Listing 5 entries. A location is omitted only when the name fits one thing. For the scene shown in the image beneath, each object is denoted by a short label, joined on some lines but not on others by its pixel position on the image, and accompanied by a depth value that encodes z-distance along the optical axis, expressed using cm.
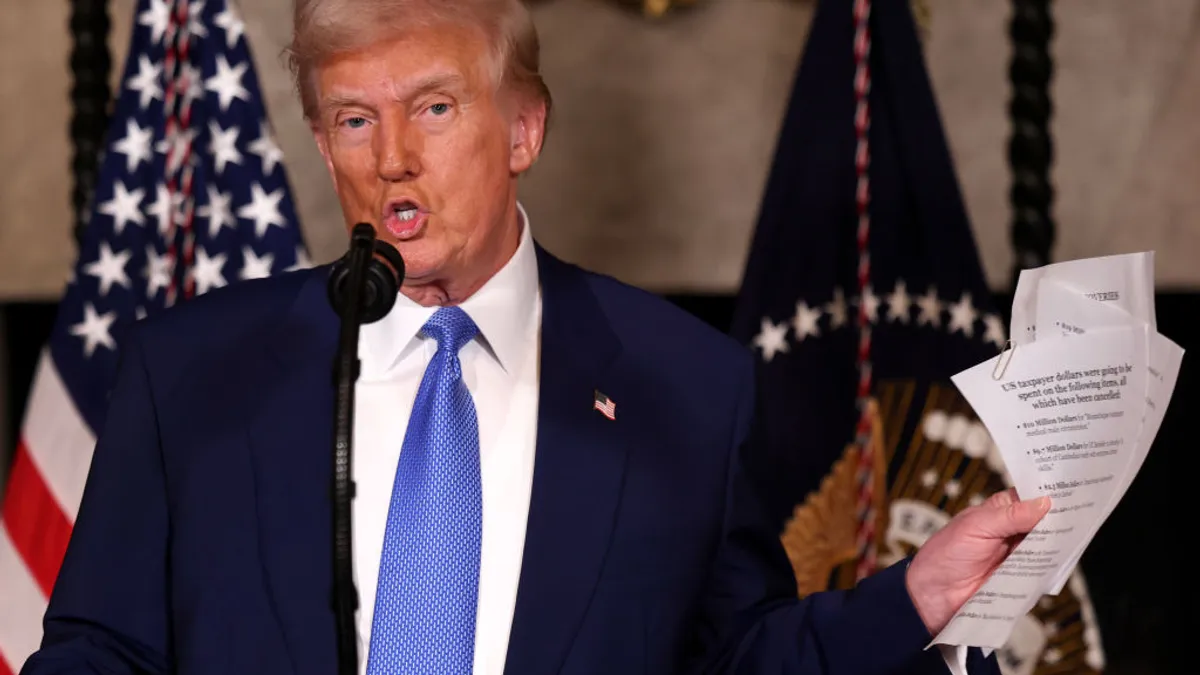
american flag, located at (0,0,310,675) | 636
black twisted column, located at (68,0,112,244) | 705
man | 346
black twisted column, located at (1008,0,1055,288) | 667
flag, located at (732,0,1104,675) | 610
